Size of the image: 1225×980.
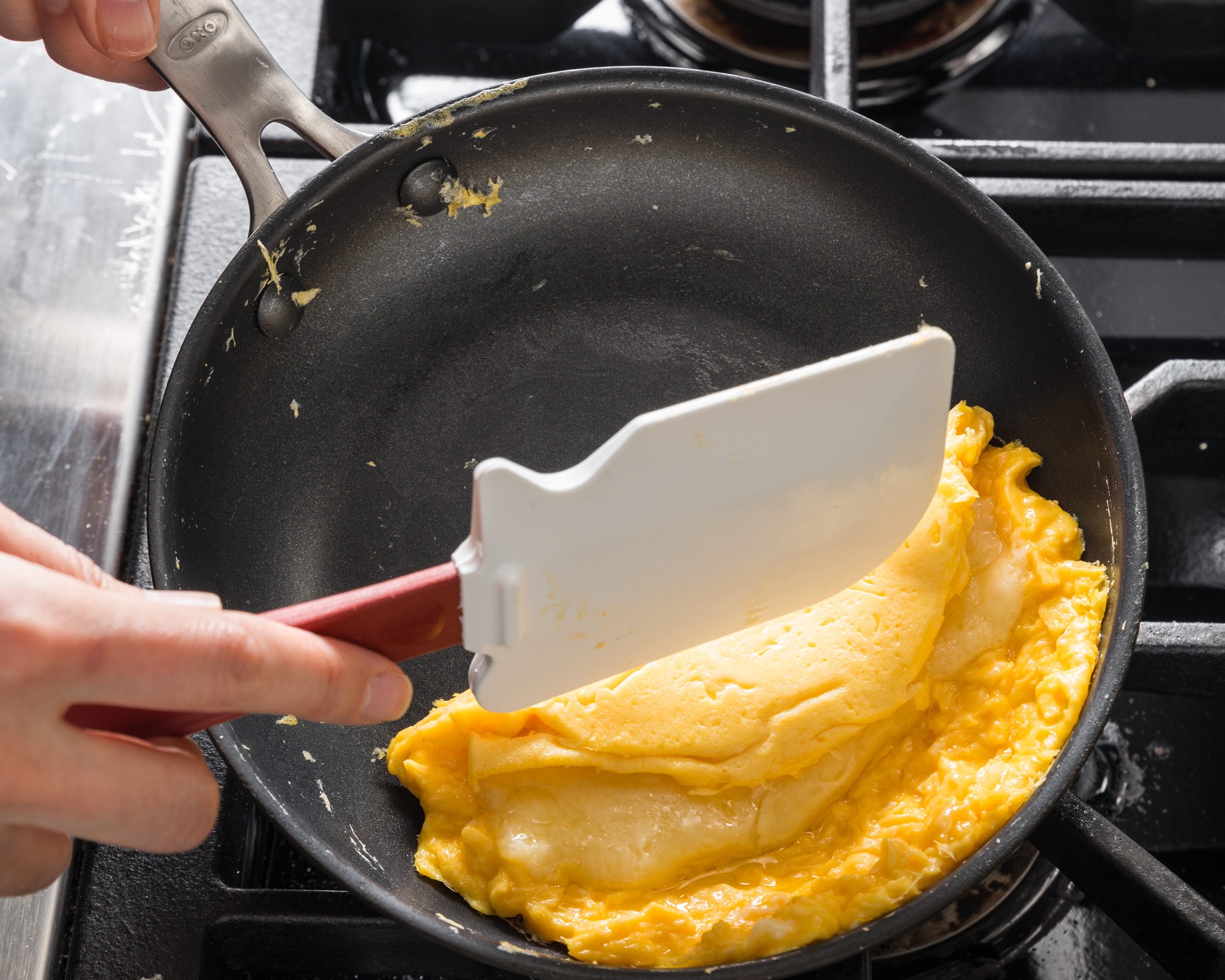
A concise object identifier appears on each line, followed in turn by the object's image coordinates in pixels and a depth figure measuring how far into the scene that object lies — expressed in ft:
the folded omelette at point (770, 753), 1.77
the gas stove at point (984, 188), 1.79
